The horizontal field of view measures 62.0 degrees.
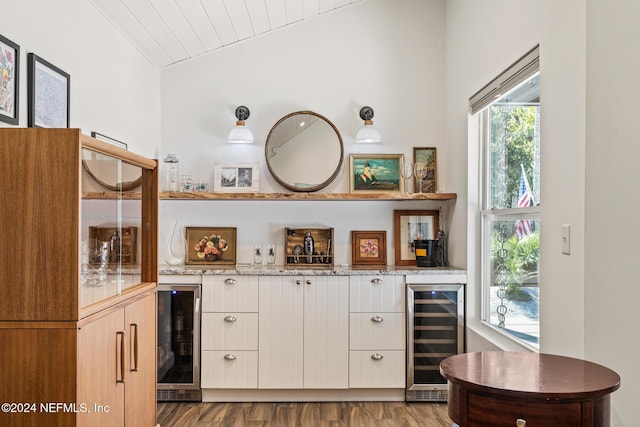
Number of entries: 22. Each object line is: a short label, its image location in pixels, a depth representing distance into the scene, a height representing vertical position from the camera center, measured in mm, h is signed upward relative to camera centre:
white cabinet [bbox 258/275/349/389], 3592 -815
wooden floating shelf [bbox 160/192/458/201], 3824 +128
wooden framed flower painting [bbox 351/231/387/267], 4074 -261
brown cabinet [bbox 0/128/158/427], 1729 -223
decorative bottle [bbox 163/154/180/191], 4023 +288
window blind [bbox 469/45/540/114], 2533 +719
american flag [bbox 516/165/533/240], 2721 +68
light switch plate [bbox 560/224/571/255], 2148 -95
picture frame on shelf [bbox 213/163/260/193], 4016 +274
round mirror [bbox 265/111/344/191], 4027 +484
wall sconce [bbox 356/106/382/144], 3949 +617
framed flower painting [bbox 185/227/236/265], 4027 -243
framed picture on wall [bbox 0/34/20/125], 2096 +534
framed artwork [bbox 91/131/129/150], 2942 +433
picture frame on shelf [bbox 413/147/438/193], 4039 +340
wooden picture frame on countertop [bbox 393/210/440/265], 4074 -114
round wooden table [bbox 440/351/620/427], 1391 -474
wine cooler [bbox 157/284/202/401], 3580 -867
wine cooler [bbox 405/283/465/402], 3605 -811
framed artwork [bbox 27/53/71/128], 2287 +543
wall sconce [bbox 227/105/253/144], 3938 +610
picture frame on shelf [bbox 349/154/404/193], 4055 +306
